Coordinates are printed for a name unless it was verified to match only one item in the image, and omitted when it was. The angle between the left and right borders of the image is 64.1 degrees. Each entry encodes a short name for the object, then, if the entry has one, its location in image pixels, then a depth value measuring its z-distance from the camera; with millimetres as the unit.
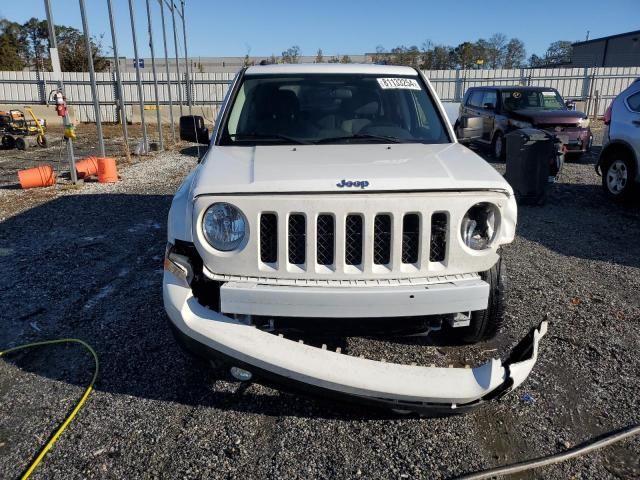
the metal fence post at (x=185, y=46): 19614
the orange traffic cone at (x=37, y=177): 9055
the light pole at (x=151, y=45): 13930
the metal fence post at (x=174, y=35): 17188
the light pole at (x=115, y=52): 11109
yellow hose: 2423
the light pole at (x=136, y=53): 12505
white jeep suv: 2408
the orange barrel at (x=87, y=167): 9991
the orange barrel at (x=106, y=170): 9805
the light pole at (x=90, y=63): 9773
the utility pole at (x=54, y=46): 8938
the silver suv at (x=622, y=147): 7621
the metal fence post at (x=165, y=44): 15222
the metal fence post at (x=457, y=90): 25719
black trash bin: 7945
